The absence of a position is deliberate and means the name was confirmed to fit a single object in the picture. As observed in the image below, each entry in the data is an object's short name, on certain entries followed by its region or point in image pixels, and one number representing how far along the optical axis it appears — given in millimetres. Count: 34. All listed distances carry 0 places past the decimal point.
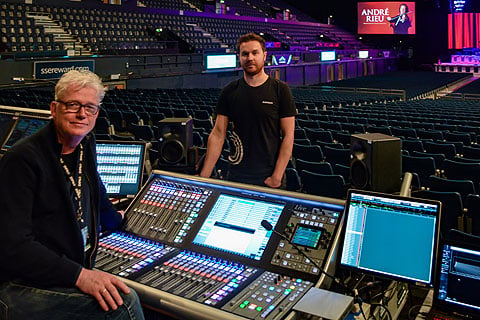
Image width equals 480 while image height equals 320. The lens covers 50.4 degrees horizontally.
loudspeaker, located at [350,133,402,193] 2229
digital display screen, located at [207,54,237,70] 20188
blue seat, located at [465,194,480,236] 4148
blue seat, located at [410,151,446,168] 6045
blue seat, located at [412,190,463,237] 4202
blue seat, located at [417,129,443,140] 8180
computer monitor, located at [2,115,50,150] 3200
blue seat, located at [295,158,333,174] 5426
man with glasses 1611
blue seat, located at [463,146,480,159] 6664
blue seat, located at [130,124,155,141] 7797
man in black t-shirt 3414
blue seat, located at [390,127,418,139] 8367
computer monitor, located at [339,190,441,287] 1885
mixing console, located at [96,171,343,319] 1867
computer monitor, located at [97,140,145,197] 2869
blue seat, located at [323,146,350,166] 6289
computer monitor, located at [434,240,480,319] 1784
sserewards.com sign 13602
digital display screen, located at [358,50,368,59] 32000
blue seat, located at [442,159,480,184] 5441
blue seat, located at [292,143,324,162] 6461
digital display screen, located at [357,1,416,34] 33750
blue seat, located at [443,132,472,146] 7910
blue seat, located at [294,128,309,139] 7947
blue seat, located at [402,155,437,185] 5629
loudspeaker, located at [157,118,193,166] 2949
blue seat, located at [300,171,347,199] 4797
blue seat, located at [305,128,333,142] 7934
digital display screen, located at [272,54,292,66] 23859
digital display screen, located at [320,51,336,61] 27781
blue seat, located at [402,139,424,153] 7008
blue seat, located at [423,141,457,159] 6818
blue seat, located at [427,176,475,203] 4660
